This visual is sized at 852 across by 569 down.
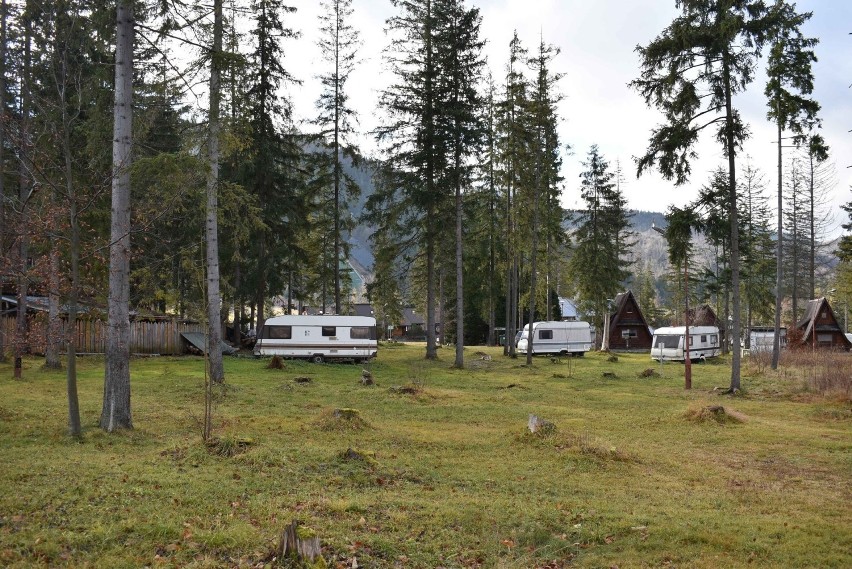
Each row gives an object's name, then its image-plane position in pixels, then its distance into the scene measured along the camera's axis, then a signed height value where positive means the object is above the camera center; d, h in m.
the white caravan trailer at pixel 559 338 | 39.09 -2.07
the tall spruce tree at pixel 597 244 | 41.56 +4.38
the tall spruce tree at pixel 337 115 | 32.53 +10.32
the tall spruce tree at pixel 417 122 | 28.64 +8.82
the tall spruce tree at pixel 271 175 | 28.44 +6.49
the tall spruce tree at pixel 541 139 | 30.80 +8.77
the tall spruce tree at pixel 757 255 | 44.03 +4.13
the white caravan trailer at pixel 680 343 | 36.31 -2.23
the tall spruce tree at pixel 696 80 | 18.16 +7.09
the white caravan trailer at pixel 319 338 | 28.33 -1.55
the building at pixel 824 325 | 46.25 -1.39
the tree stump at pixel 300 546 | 5.15 -2.08
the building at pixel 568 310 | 64.94 -0.41
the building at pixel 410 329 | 87.15 -3.47
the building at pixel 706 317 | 51.36 -0.88
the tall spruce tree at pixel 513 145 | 31.20 +8.58
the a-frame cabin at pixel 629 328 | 50.78 -1.82
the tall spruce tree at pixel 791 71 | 18.02 +7.98
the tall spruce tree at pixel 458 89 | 27.81 +10.16
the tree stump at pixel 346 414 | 12.09 -2.19
